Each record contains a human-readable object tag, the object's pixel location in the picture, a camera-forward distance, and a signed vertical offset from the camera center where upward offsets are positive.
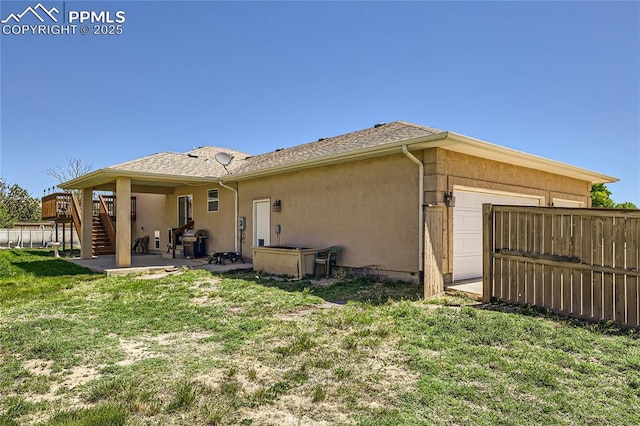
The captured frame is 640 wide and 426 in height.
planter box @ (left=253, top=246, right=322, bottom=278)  8.71 -1.00
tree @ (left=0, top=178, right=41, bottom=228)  36.84 +1.81
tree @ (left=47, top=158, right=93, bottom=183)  33.69 +4.68
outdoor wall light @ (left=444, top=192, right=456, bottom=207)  7.33 +0.44
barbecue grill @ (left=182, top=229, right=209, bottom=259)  13.63 -0.86
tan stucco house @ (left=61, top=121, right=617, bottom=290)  7.36 +0.74
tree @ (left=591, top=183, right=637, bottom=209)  19.28 +1.33
